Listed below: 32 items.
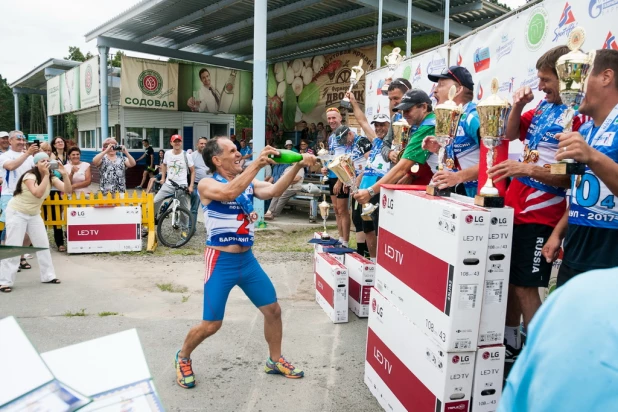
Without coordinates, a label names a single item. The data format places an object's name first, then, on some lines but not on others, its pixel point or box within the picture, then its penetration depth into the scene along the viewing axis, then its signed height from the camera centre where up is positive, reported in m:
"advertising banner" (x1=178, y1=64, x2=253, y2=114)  17.33 +2.37
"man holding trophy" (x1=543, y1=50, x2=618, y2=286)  2.04 -0.07
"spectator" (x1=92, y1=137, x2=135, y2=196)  8.09 -0.34
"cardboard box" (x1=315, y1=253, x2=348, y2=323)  4.53 -1.28
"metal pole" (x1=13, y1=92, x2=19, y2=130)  31.63 +2.80
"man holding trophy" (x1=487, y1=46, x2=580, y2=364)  2.62 -0.19
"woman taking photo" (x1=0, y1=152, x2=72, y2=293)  5.67 -0.81
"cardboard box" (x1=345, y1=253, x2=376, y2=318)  4.63 -1.23
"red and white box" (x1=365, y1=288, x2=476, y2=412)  2.33 -1.13
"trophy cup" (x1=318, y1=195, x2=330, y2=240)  5.68 -0.63
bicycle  8.02 -1.21
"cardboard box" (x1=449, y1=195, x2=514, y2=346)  2.25 -0.56
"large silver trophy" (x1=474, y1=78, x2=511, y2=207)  2.51 +0.21
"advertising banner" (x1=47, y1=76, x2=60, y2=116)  22.55 +2.58
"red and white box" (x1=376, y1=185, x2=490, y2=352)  2.21 -0.53
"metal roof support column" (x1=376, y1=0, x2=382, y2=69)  9.95 +2.31
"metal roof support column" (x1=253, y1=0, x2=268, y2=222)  9.12 +1.53
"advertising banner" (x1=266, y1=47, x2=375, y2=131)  16.55 +2.66
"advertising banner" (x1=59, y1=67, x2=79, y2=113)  19.09 +2.43
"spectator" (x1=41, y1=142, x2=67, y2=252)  7.46 -1.26
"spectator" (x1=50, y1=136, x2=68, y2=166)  8.63 -0.01
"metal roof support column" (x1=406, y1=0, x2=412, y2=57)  8.88 +2.44
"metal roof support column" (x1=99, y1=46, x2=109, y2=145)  15.78 +2.27
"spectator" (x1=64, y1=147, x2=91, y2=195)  7.79 -0.38
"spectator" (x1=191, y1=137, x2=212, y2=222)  8.91 -0.39
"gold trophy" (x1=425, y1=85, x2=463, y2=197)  2.74 +0.21
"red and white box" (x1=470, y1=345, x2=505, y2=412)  2.36 -1.09
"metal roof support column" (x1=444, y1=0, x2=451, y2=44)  9.56 +2.79
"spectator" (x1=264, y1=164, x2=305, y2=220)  10.81 -1.10
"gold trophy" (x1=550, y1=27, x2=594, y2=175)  2.13 +0.39
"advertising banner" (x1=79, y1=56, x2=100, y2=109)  16.53 +2.36
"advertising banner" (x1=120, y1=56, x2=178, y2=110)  15.64 +2.27
